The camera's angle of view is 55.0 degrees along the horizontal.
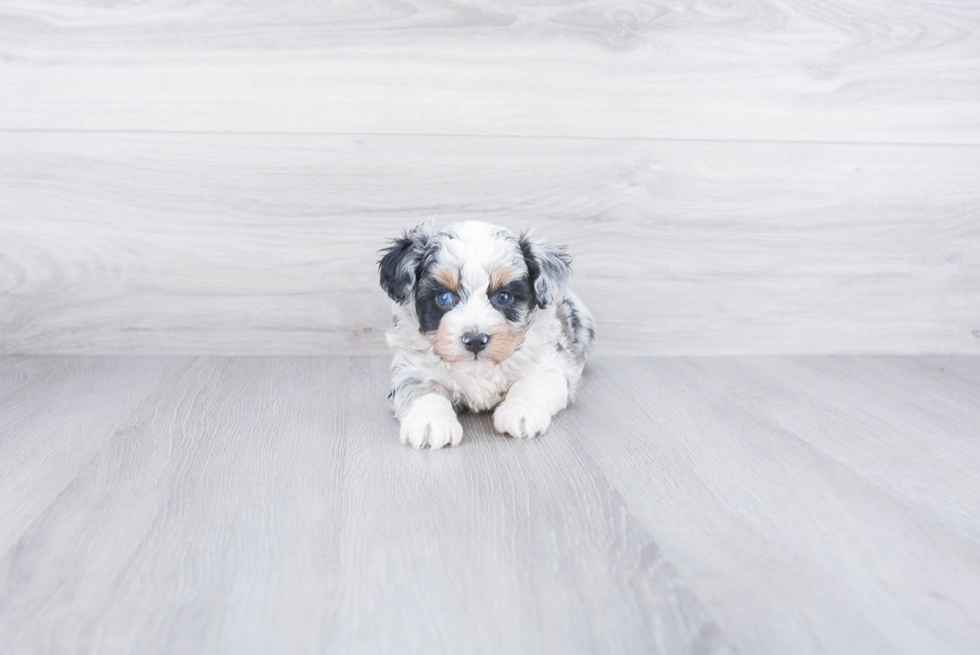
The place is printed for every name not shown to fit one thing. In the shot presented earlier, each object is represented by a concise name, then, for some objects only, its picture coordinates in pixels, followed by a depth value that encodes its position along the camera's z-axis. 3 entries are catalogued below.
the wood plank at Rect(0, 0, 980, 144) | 0.74
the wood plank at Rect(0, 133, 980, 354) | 0.76
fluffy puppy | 0.58
